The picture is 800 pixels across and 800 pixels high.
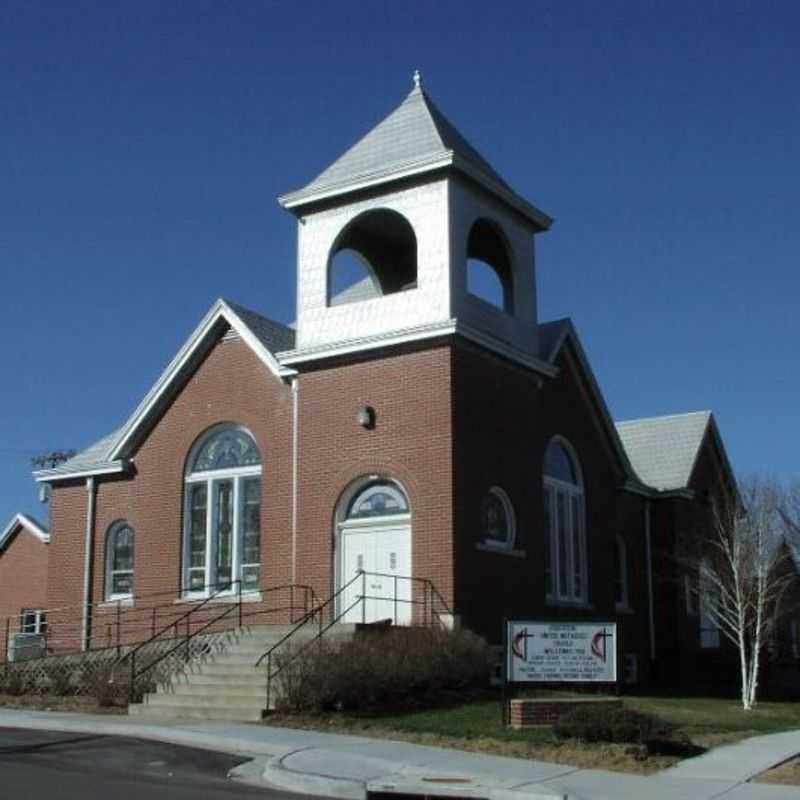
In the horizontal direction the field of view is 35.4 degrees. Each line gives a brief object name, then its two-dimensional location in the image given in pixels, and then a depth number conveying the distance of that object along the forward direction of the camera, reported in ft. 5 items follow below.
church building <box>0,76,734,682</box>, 78.84
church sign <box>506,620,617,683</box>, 60.13
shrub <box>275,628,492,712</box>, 62.59
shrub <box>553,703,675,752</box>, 51.26
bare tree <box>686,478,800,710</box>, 91.15
